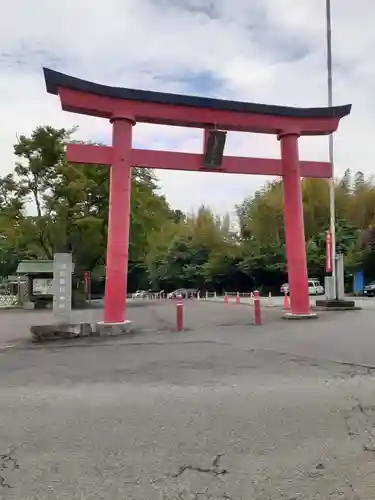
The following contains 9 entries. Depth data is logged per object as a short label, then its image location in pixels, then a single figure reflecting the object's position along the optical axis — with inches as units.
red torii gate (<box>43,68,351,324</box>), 496.7
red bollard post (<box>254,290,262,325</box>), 526.9
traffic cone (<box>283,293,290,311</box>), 752.3
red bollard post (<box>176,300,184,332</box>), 489.3
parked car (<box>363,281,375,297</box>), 1402.6
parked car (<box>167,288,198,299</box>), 1878.7
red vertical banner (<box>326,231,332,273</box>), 753.6
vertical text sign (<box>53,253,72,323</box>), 465.4
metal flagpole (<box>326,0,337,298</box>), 709.3
